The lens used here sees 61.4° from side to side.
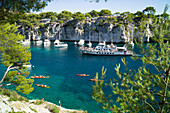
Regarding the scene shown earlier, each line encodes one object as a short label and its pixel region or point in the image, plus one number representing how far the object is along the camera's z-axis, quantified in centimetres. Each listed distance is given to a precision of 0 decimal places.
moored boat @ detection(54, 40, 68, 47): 9512
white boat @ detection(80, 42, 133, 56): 6431
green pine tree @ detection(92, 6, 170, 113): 711
